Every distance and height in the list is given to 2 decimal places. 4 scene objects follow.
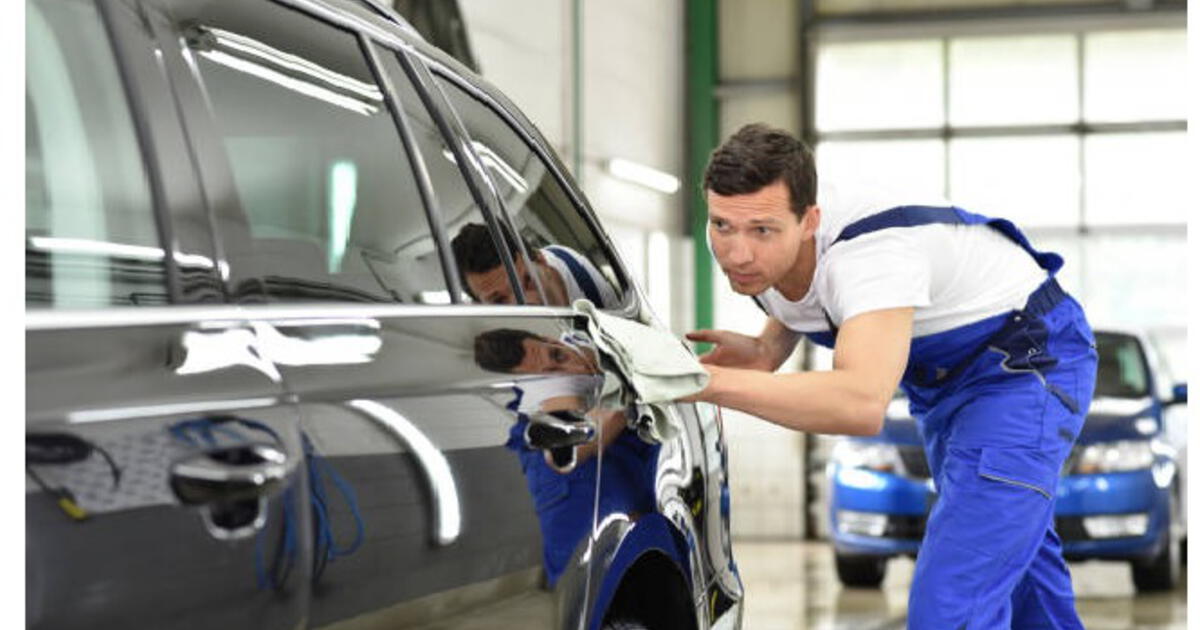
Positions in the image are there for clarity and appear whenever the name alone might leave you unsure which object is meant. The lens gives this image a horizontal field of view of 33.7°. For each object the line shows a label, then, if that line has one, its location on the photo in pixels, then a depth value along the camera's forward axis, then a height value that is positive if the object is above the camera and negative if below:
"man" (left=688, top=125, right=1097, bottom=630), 3.30 -0.04
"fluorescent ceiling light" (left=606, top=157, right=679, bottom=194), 15.58 +1.22
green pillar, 17.91 +1.88
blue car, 9.95 -0.83
